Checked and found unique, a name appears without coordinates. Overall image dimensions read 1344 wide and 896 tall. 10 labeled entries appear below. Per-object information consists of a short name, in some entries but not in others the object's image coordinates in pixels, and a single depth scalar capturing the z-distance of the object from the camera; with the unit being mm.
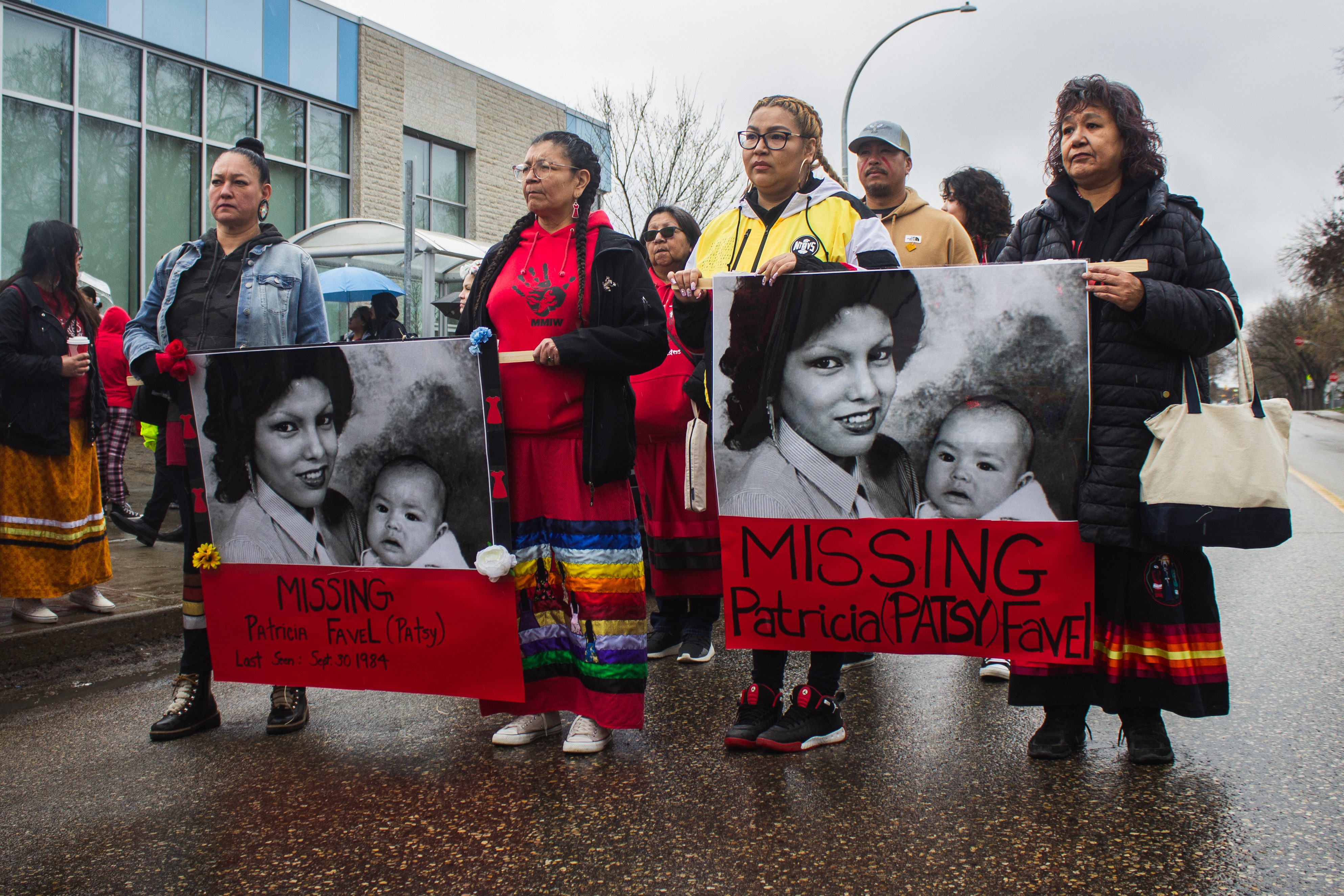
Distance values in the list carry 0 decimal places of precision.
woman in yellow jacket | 3236
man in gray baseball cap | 4523
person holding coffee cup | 4906
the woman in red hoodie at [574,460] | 3289
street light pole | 15773
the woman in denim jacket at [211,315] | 3602
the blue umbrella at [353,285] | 11602
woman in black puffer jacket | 2908
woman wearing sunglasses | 4754
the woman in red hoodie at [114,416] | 7141
